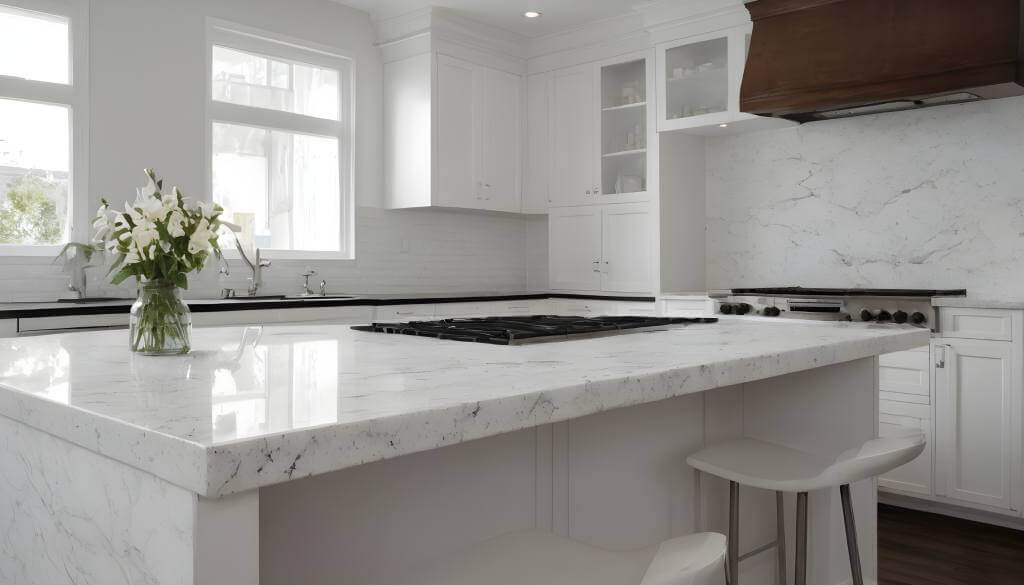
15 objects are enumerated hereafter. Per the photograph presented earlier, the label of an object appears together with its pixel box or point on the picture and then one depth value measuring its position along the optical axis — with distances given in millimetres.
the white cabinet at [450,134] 5094
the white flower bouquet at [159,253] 1610
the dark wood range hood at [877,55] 3486
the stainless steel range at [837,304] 3797
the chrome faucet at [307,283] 4801
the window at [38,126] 3852
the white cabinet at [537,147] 5680
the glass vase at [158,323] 1644
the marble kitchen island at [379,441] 860
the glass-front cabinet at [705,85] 4613
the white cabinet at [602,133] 5305
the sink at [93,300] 3803
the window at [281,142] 4660
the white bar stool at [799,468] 1703
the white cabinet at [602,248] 5152
